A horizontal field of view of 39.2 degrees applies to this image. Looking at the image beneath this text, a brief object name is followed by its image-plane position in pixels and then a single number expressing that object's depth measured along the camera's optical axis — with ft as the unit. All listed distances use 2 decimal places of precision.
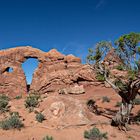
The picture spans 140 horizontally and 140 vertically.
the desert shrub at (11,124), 39.67
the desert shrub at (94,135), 34.48
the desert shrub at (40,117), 45.09
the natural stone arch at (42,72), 114.83
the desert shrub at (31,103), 57.27
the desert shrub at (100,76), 46.52
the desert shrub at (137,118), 45.75
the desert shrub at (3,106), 53.00
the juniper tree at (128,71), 39.81
